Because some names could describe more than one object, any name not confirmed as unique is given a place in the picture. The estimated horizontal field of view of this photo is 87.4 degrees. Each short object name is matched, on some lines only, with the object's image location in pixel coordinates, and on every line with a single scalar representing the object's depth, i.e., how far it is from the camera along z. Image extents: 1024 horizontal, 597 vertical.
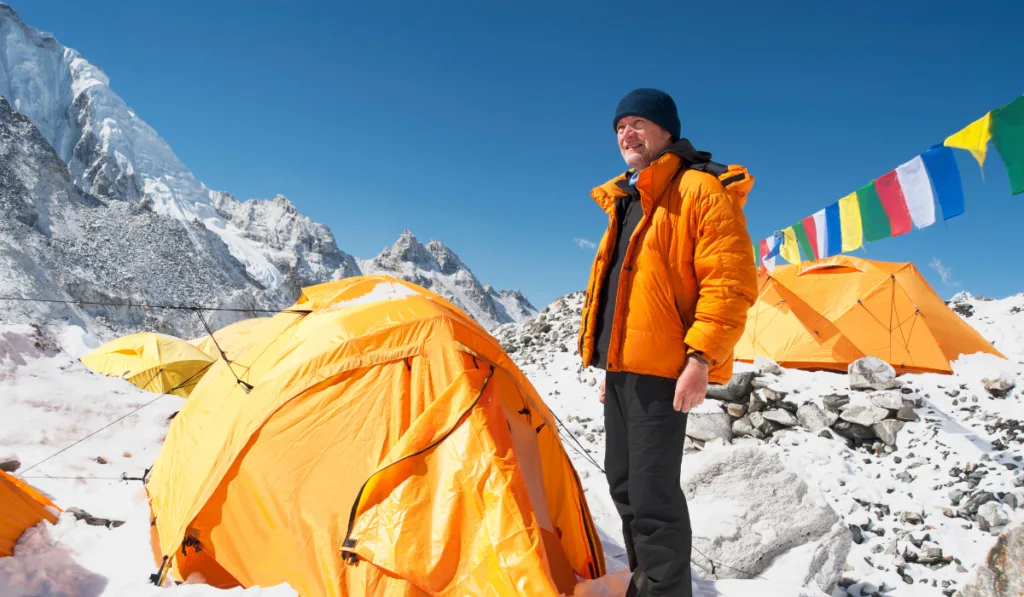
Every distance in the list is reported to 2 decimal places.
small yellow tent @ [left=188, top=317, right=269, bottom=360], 17.39
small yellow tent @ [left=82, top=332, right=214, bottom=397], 15.14
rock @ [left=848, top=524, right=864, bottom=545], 5.18
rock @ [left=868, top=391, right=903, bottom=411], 7.12
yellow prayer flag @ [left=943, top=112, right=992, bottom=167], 6.00
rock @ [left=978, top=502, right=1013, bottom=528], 4.98
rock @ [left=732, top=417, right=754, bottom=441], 7.36
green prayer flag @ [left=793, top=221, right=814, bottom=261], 10.28
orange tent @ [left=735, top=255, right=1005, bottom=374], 9.11
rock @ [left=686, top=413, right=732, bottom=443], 7.16
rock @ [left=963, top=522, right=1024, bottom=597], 2.80
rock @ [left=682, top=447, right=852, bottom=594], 4.17
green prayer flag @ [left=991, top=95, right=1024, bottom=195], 5.73
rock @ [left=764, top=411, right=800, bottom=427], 7.34
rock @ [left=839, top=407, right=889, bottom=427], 6.99
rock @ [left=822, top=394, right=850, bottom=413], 7.37
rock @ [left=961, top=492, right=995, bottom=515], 5.27
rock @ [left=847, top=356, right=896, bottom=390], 7.64
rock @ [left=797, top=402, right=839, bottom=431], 7.21
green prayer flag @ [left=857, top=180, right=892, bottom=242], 8.38
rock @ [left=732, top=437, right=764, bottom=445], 7.08
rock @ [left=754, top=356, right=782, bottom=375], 8.48
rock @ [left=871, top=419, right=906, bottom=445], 6.76
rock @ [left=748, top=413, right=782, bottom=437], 7.36
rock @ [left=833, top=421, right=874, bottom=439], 7.01
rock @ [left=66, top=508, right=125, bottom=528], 4.26
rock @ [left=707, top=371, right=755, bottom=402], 7.81
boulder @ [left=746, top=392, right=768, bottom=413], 7.64
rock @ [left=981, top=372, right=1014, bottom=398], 7.28
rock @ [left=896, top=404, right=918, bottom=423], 6.96
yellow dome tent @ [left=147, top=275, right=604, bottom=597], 3.02
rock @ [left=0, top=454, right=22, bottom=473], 5.12
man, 2.46
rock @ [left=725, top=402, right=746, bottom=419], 7.63
